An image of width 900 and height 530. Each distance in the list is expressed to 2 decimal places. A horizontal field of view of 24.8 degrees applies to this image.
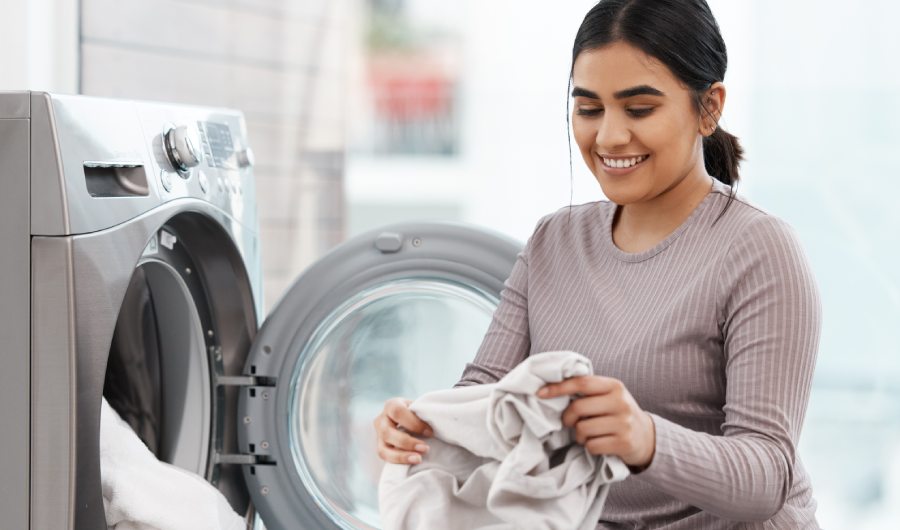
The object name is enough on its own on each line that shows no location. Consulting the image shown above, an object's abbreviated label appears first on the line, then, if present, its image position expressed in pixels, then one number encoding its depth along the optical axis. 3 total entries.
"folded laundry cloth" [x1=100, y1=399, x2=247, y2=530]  2.34
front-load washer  2.49
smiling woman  2.15
